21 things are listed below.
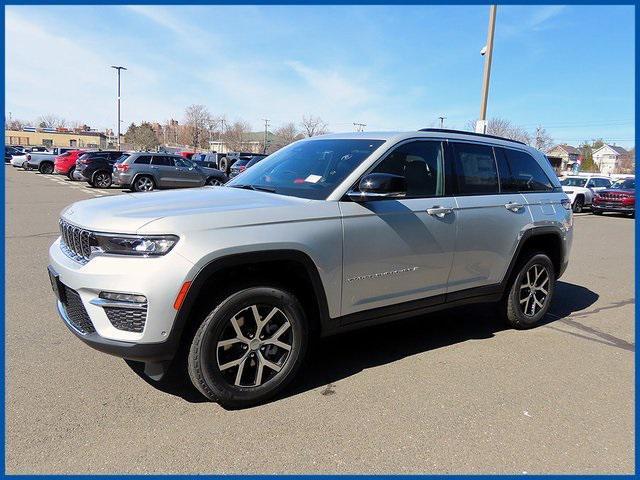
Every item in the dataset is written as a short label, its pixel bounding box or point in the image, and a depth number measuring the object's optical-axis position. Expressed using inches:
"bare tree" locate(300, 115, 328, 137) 3271.4
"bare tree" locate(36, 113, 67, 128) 5335.6
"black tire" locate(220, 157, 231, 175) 1055.1
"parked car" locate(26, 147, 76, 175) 1341.0
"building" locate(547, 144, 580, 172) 4160.9
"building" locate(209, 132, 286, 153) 3718.0
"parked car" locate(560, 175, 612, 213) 821.9
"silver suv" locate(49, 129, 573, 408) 115.0
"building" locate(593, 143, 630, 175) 4462.4
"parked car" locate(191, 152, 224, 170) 1059.2
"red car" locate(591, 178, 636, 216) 768.3
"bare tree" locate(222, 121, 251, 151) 3720.5
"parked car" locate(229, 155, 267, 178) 957.7
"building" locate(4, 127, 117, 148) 4210.1
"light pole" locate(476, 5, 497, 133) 571.8
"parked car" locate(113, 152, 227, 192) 762.8
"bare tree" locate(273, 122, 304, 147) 3757.9
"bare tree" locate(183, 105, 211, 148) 3599.9
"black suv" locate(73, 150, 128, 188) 894.4
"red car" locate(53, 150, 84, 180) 1075.3
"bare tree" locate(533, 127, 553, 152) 2901.1
